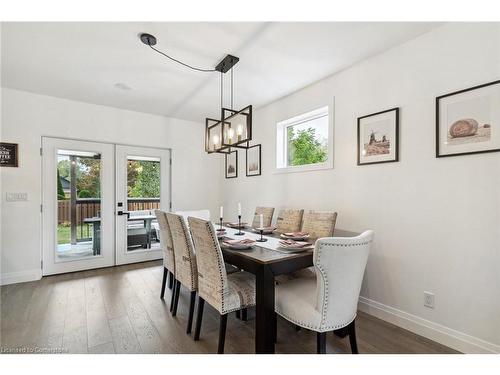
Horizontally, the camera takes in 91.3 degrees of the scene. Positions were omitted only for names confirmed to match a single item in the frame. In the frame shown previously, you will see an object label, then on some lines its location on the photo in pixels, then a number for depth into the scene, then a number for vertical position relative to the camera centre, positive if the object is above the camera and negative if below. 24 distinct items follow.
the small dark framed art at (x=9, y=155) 3.21 +0.37
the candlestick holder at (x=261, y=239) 2.29 -0.53
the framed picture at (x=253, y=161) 4.00 +0.38
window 3.11 +0.58
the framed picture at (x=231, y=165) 4.61 +0.36
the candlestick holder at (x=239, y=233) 2.66 -0.55
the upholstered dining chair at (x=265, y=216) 3.36 -0.46
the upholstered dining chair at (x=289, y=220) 2.89 -0.45
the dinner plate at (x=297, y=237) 2.26 -0.50
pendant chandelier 2.26 +0.57
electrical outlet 2.02 -0.96
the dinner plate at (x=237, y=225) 3.04 -0.54
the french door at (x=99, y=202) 3.56 -0.31
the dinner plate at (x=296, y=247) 1.92 -0.50
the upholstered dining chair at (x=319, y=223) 2.47 -0.42
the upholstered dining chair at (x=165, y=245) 2.53 -0.67
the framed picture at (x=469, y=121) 1.73 +0.48
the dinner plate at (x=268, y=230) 2.73 -0.52
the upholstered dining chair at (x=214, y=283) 1.73 -0.77
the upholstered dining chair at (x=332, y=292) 1.41 -0.66
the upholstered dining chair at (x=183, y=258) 2.13 -0.68
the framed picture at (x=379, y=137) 2.28 +0.46
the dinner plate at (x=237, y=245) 1.97 -0.51
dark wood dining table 1.62 -0.67
